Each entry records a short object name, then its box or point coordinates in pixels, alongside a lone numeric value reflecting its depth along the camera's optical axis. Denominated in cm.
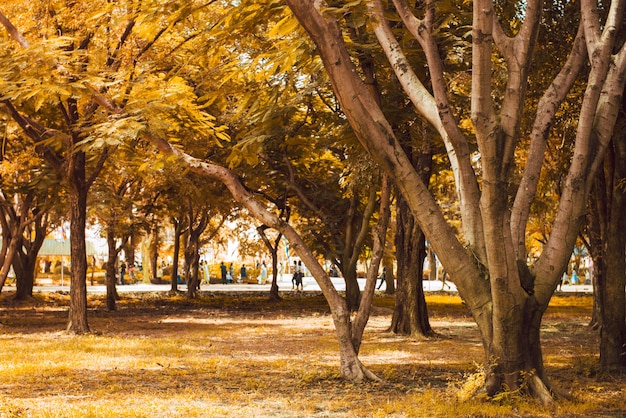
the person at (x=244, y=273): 6831
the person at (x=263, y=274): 6583
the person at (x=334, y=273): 7862
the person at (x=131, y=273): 6232
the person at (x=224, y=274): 6225
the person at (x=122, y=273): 5909
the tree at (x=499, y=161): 919
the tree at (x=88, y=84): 1380
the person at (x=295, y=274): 4884
